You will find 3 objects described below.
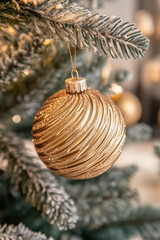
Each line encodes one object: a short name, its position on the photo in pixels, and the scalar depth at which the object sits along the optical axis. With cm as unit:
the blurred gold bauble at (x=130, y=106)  84
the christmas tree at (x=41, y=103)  27
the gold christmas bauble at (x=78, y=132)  29
